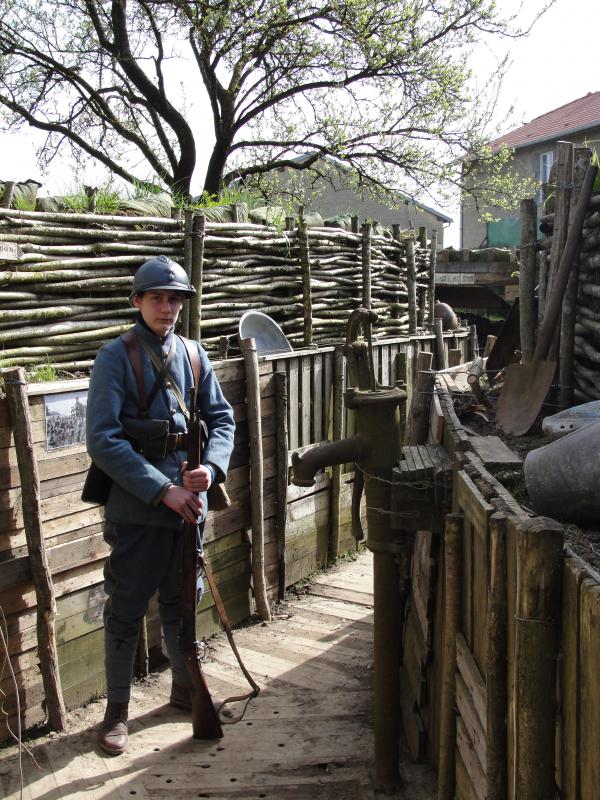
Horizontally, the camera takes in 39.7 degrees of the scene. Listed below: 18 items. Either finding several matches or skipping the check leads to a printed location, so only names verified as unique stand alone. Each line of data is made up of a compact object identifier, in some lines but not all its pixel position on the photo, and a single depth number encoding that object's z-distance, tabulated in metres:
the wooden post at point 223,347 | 5.87
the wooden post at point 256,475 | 5.59
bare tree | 13.80
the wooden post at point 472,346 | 10.17
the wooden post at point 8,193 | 4.58
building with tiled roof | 22.44
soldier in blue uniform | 3.45
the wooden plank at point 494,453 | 3.02
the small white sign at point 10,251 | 4.42
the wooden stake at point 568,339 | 4.30
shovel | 4.01
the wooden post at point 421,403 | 4.74
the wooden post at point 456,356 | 7.55
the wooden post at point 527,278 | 5.02
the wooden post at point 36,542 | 3.79
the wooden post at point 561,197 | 4.30
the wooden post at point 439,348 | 8.69
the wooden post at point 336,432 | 6.96
